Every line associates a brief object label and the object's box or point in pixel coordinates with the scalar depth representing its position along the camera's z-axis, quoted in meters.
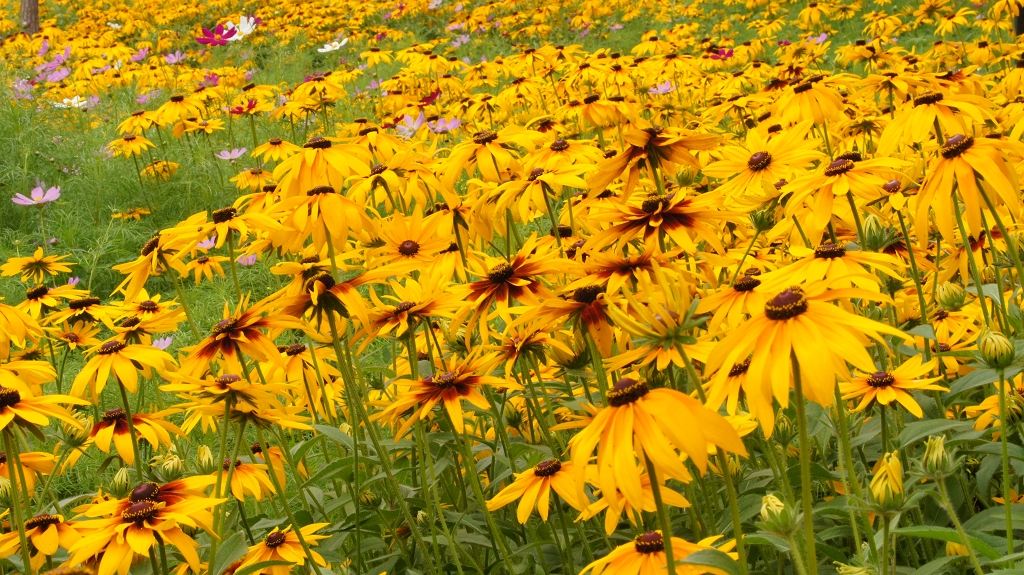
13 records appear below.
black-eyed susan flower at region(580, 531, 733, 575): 1.27
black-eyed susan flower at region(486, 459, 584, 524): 1.64
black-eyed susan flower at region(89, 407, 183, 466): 2.15
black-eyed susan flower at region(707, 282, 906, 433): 1.01
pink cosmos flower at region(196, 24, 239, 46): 4.83
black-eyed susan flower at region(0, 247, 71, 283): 3.11
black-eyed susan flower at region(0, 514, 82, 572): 1.67
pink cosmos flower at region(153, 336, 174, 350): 3.28
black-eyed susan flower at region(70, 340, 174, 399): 2.02
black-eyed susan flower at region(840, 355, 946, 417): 1.72
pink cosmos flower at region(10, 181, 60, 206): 4.33
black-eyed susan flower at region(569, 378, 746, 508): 1.01
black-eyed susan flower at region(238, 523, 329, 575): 1.74
